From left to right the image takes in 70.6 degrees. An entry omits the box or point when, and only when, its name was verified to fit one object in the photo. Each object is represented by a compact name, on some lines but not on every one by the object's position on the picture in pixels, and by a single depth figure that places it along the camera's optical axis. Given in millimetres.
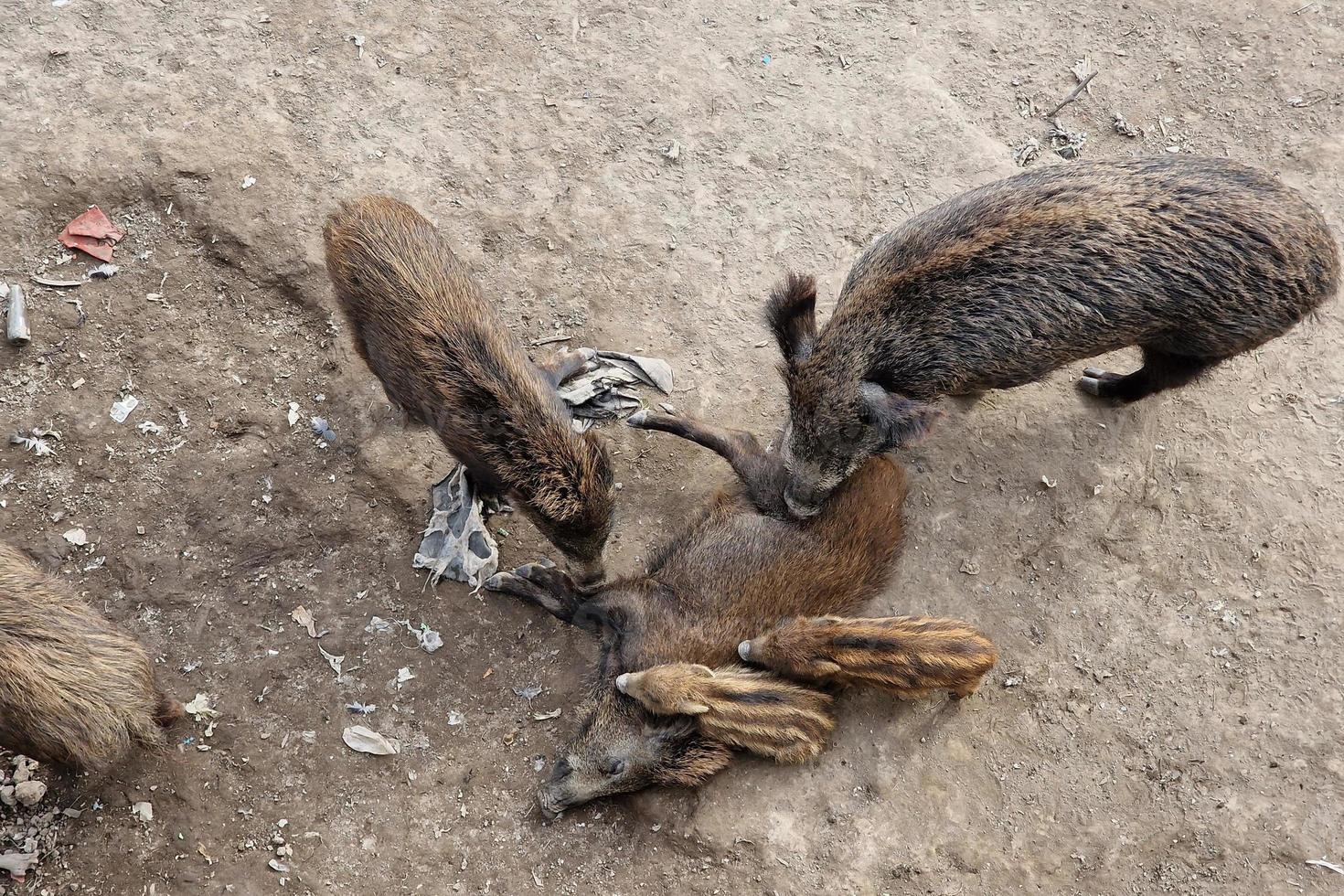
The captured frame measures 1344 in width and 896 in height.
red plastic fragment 5855
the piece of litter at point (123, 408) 5438
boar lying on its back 4570
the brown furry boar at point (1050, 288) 4699
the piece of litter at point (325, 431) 5504
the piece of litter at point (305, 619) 5000
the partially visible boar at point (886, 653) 4379
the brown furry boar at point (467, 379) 4688
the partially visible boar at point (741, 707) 4398
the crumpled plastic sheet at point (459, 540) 5148
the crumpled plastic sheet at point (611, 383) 5629
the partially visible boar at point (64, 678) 3912
